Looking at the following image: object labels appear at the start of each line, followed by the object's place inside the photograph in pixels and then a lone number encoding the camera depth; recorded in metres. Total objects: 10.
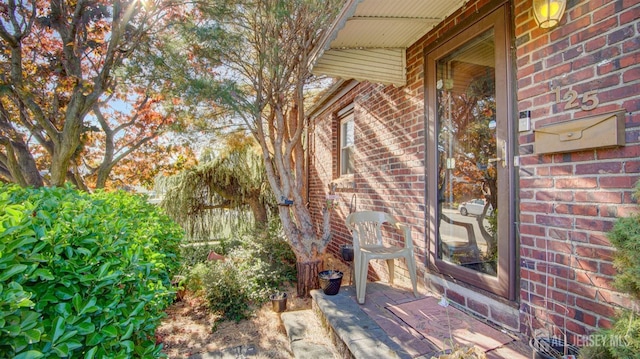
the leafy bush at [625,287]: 1.27
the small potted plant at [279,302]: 3.91
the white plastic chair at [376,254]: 3.10
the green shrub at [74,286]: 0.84
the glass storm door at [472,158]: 2.39
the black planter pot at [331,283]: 3.40
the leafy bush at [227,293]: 3.83
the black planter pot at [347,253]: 4.11
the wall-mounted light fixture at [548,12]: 1.95
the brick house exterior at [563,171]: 1.70
